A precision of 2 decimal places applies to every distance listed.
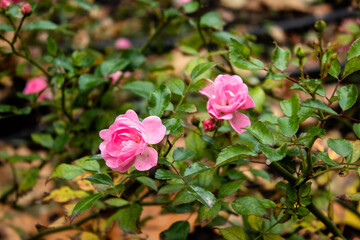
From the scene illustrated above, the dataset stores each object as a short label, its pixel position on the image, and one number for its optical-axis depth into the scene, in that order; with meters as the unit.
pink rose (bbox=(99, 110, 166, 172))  0.78
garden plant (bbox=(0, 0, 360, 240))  0.79
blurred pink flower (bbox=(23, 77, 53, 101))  1.16
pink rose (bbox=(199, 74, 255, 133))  0.80
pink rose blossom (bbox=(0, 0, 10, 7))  0.91
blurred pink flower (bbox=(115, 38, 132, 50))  1.90
